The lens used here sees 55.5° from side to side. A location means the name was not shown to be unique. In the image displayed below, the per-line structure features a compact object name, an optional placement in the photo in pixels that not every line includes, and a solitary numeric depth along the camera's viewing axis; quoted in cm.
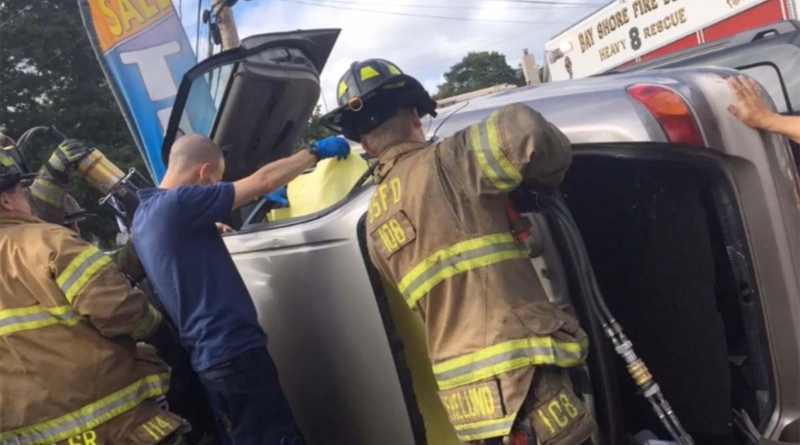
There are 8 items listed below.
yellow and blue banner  777
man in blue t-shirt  282
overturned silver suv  211
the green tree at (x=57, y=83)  1614
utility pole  998
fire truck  738
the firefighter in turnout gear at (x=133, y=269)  327
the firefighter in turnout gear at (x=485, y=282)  196
